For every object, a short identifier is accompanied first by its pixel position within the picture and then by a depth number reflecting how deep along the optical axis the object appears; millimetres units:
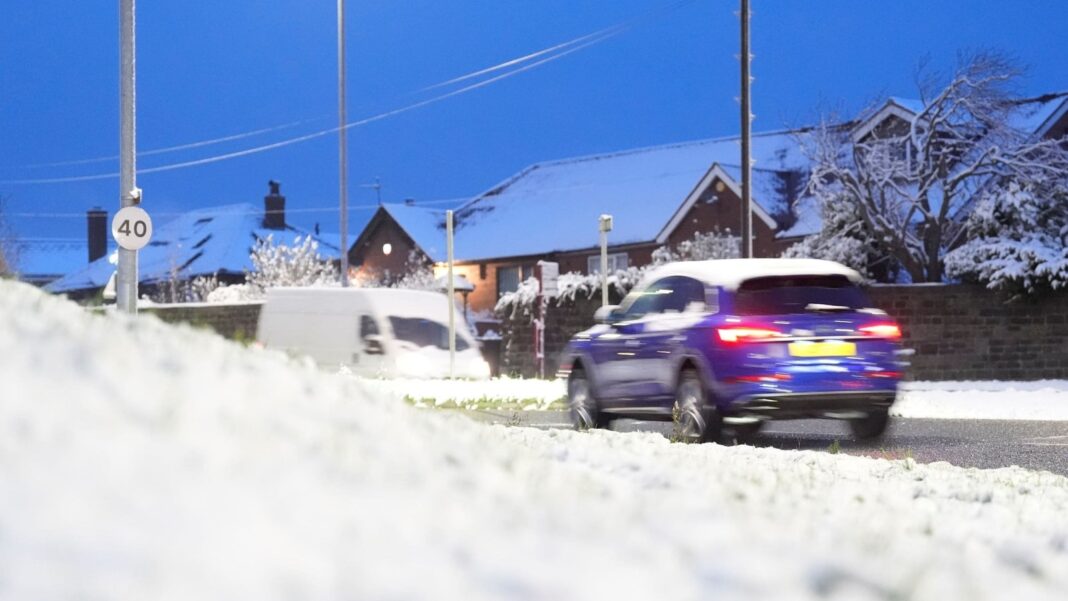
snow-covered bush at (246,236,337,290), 55812
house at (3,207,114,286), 82688
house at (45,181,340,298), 73750
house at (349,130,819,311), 45875
